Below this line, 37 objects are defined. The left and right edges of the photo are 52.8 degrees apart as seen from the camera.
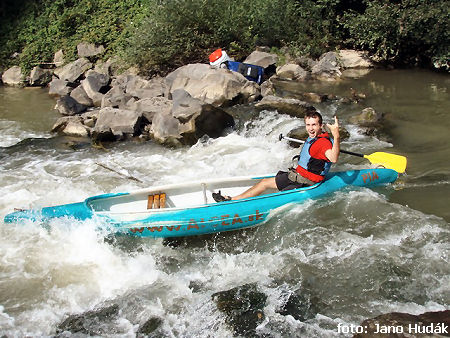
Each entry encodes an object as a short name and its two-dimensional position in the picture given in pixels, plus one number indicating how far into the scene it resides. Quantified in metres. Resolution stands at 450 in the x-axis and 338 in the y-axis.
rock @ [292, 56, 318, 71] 12.04
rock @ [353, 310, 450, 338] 3.29
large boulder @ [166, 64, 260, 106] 9.42
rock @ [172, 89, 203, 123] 8.14
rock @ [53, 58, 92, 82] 12.80
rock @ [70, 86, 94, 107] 11.05
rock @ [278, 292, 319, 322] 3.88
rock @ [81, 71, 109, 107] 11.13
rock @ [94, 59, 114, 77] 12.58
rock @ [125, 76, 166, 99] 10.23
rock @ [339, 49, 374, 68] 12.14
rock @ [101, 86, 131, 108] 10.05
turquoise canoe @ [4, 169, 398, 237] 5.10
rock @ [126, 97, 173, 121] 8.98
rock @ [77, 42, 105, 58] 13.55
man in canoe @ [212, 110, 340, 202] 5.23
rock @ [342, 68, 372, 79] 11.55
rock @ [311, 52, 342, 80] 11.49
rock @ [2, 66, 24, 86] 13.59
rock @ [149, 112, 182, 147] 8.15
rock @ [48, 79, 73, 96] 12.05
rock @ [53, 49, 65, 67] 13.95
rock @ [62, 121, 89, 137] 8.98
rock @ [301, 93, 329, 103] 9.67
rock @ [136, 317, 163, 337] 3.86
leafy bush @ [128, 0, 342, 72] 11.76
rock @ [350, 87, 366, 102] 9.71
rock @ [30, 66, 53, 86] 13.27
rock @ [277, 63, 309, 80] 11.41
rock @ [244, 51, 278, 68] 11.62
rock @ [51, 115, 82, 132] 9.36
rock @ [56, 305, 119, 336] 3.93
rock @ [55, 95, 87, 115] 10.54
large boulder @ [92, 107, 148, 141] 8.49
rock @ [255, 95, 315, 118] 8.70
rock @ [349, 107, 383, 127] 8.32
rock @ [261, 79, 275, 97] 9.99
